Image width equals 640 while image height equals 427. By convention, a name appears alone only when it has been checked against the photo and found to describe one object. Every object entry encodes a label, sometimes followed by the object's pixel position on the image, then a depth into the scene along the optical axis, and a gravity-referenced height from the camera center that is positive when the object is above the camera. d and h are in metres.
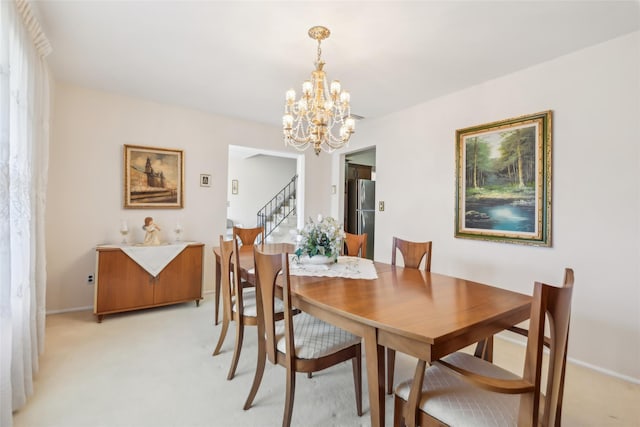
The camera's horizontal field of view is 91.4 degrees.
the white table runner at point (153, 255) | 3.28 -0.49
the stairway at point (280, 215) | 6.58 -0.10
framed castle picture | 3.65 +0.40
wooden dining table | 1.18 -0.44
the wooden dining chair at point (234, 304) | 2.12 -0.70
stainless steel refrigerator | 5.47 +0.05
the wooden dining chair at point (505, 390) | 1.02 -0.69
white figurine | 3.54 -0.26
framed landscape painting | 2.66 +0.30
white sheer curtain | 1.52 +0.05
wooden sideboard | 3.14 -0.78
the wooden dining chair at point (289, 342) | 1.61 -0.72
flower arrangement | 2.28 -0.20
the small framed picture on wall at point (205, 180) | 4.13 +0.40
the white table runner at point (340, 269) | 2.07 -0.41
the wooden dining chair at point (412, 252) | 2.49 -0.32
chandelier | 2.26 +0.80
